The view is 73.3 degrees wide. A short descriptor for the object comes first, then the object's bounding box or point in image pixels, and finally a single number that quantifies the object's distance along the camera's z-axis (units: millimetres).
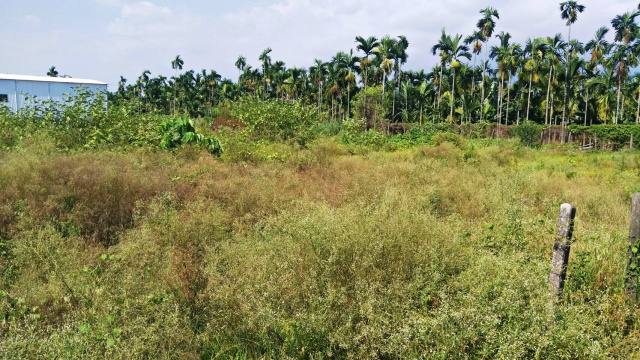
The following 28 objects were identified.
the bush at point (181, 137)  11891
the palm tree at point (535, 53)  43625
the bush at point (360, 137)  22609
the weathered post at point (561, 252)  4254
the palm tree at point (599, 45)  45844
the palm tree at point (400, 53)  47031
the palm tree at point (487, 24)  45000
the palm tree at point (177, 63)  77875
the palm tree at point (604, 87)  41700
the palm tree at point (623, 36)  41344
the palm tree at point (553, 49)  43000
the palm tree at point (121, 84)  79250
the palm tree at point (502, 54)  43875
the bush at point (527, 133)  33469
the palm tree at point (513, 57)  43656
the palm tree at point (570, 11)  46906
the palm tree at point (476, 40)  45750
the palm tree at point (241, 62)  69438
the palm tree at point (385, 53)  46125
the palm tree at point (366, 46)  45466
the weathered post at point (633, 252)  4355
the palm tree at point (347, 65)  49000
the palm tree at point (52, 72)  79150
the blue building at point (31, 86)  38219
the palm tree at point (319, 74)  53397
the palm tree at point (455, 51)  44844
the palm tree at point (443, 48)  45438
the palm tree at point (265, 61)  60031
